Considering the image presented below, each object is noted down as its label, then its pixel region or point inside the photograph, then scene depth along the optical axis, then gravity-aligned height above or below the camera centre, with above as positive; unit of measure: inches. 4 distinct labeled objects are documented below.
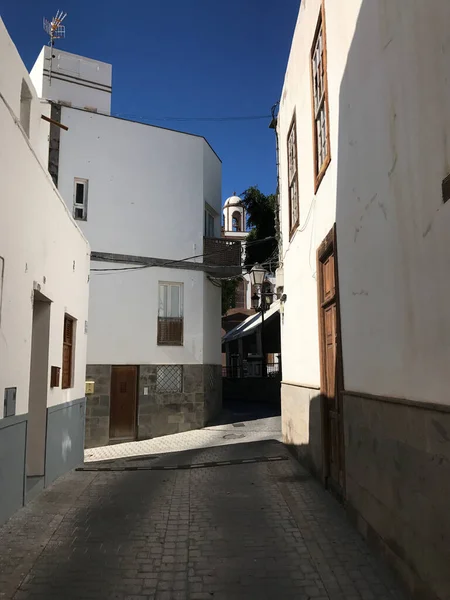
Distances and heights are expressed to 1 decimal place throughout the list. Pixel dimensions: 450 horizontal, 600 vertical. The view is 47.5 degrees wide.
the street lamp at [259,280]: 461.4 +78.5
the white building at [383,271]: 124.4 +31.2
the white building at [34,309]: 203.2 +30.3
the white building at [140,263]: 578.2 +122.5
